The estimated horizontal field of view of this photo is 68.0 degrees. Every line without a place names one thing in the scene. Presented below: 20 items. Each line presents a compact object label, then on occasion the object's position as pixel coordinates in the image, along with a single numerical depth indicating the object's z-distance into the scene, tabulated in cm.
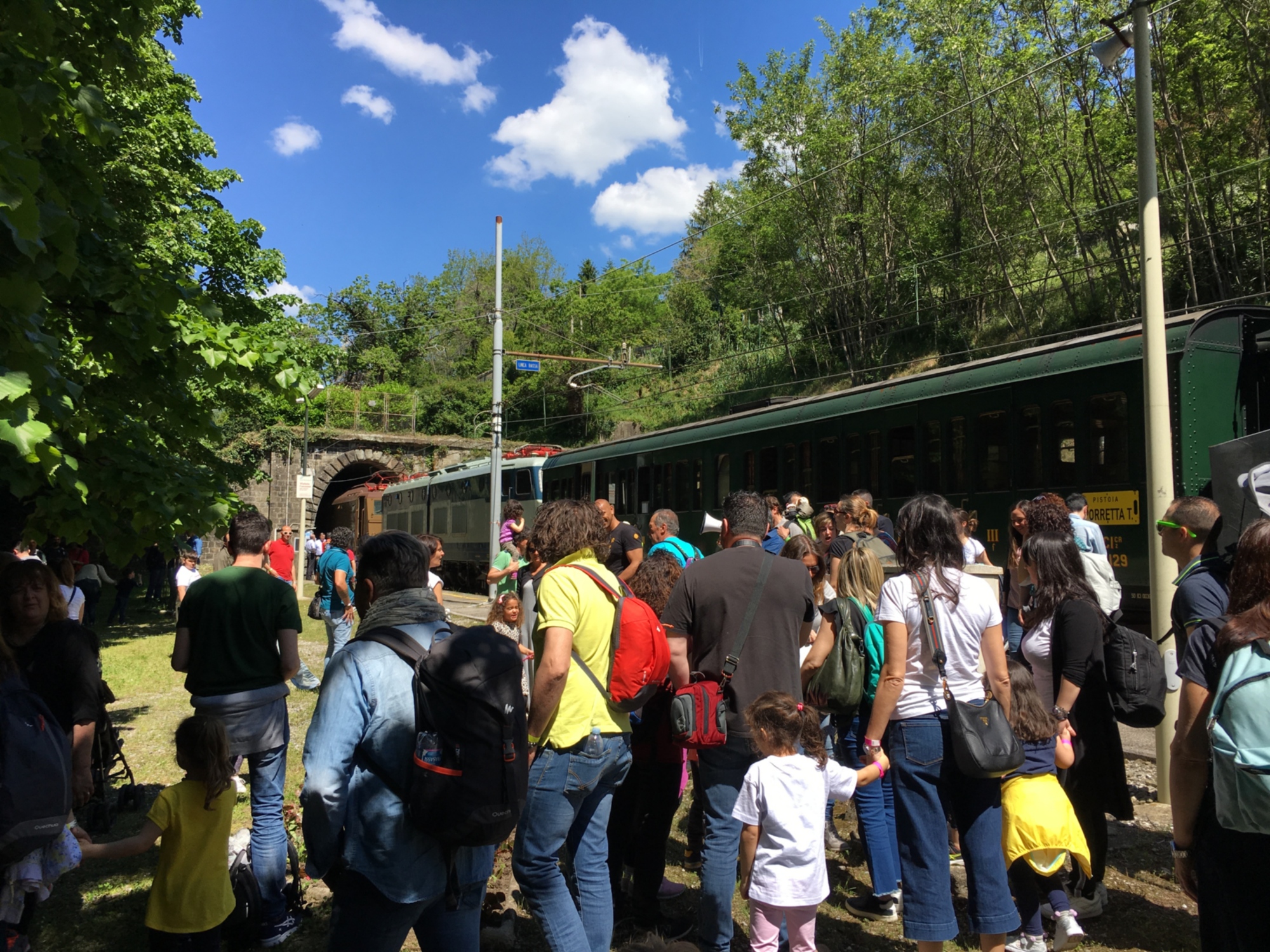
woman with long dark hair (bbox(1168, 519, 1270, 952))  247
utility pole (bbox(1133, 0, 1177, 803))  632
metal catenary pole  1967
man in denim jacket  267
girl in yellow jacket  400
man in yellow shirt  350
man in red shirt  1335
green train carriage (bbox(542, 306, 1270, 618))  1033
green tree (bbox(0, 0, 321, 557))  294
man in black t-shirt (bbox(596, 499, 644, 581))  783
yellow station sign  1052
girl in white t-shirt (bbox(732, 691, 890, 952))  365
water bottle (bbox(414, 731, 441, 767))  266
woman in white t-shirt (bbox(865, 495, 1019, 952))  364
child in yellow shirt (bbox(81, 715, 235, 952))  386
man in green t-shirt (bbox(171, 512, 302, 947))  448
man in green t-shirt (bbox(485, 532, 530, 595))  899
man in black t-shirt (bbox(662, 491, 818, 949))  399
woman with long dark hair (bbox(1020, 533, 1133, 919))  429
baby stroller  622
